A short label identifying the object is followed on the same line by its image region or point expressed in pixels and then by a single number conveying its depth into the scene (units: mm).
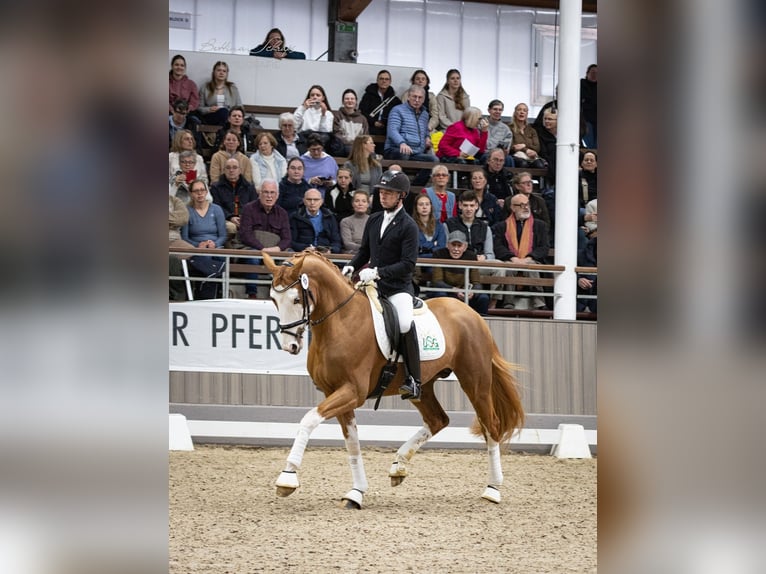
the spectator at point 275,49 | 13156
